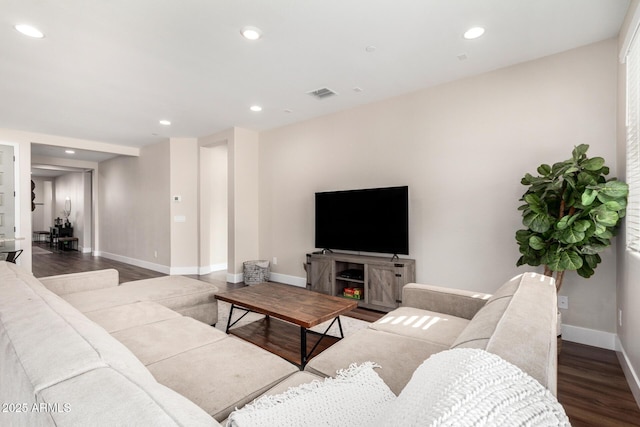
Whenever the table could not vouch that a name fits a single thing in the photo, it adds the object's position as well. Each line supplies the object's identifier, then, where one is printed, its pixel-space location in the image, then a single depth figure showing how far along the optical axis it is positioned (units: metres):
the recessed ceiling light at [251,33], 2.39
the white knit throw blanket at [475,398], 0.53
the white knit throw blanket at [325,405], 0.78
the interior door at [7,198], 5.04
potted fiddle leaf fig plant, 2.17
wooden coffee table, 2.19
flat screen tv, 3.65
